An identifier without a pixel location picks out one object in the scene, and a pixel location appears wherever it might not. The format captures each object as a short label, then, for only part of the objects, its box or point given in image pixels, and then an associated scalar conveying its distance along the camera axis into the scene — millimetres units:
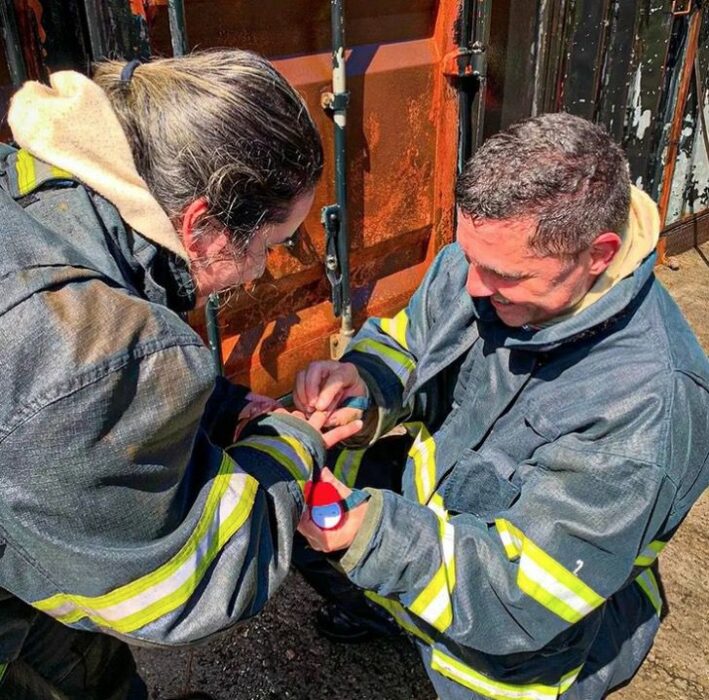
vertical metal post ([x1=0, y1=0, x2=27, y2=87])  1979
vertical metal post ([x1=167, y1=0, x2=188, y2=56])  2160
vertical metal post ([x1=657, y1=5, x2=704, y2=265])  4293
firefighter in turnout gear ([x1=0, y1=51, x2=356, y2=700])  1077
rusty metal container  2166
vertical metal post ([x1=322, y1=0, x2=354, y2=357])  2623
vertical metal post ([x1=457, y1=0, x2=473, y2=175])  3043
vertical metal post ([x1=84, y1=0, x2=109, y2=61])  2089
